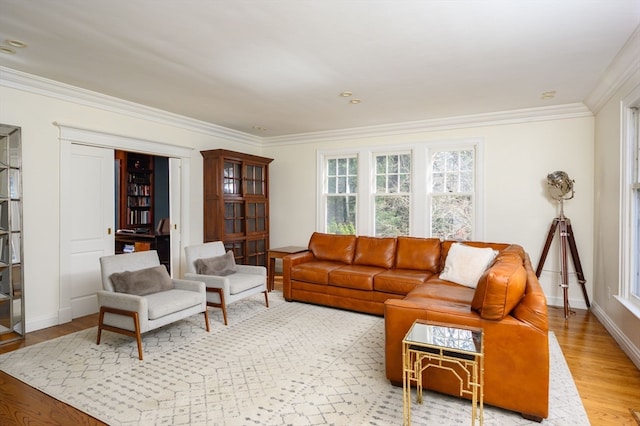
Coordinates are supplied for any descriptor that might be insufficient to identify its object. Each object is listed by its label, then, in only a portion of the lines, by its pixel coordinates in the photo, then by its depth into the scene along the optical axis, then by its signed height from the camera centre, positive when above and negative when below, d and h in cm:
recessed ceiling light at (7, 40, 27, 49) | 280 +134
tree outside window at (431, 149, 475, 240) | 521 +24
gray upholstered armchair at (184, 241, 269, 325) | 390 -80
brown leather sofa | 211 -78
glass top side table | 187 -75
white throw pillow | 367 -59
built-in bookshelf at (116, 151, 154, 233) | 700 +37
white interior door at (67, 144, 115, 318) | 408 -12
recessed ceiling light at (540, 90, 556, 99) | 400 +132
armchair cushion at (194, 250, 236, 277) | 418 -67
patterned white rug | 220 -127
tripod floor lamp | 429 -32
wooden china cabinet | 551 +12
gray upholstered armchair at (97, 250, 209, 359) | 306 -82
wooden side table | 537 -79
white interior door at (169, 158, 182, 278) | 534 -1
